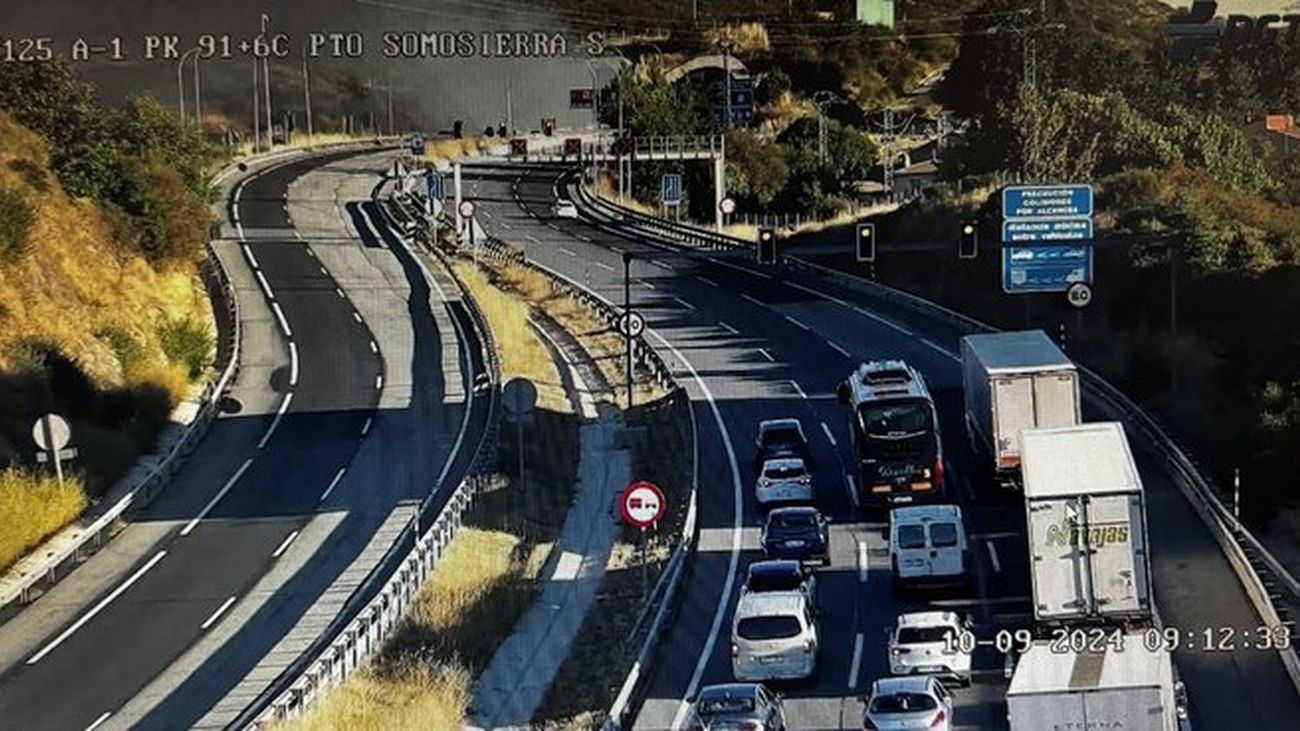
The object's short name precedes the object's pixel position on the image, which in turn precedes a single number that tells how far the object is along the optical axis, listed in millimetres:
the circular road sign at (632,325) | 42778
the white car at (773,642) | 24766
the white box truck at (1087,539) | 24844
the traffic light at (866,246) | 35500
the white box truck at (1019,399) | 31875
